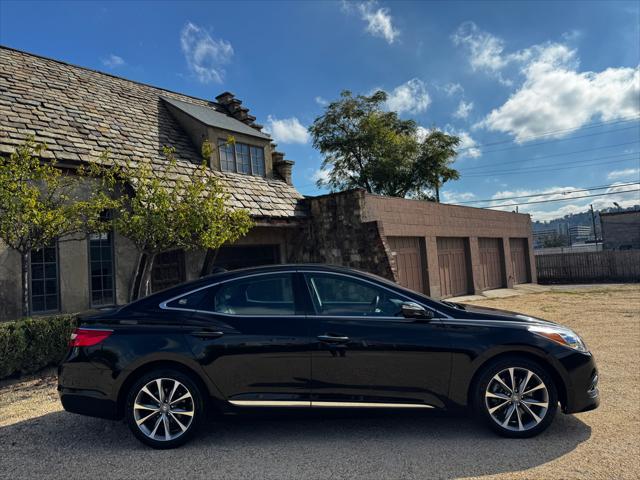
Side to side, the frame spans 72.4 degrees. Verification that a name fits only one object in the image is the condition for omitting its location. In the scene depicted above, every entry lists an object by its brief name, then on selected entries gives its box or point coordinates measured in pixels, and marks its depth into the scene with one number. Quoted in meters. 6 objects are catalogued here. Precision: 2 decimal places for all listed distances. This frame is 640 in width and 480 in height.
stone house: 9.09
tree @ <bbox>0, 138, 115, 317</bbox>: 6.52
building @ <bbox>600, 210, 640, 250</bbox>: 37.94
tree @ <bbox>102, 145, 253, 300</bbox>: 7.88
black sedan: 3.84
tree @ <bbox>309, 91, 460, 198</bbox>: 28.45
